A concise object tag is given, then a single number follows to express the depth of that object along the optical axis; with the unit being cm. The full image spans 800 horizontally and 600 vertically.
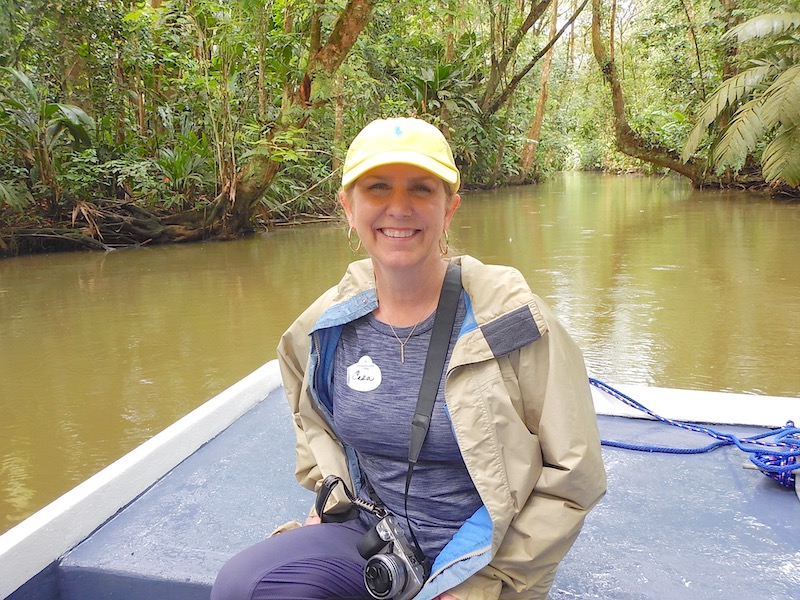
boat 153
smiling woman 118
